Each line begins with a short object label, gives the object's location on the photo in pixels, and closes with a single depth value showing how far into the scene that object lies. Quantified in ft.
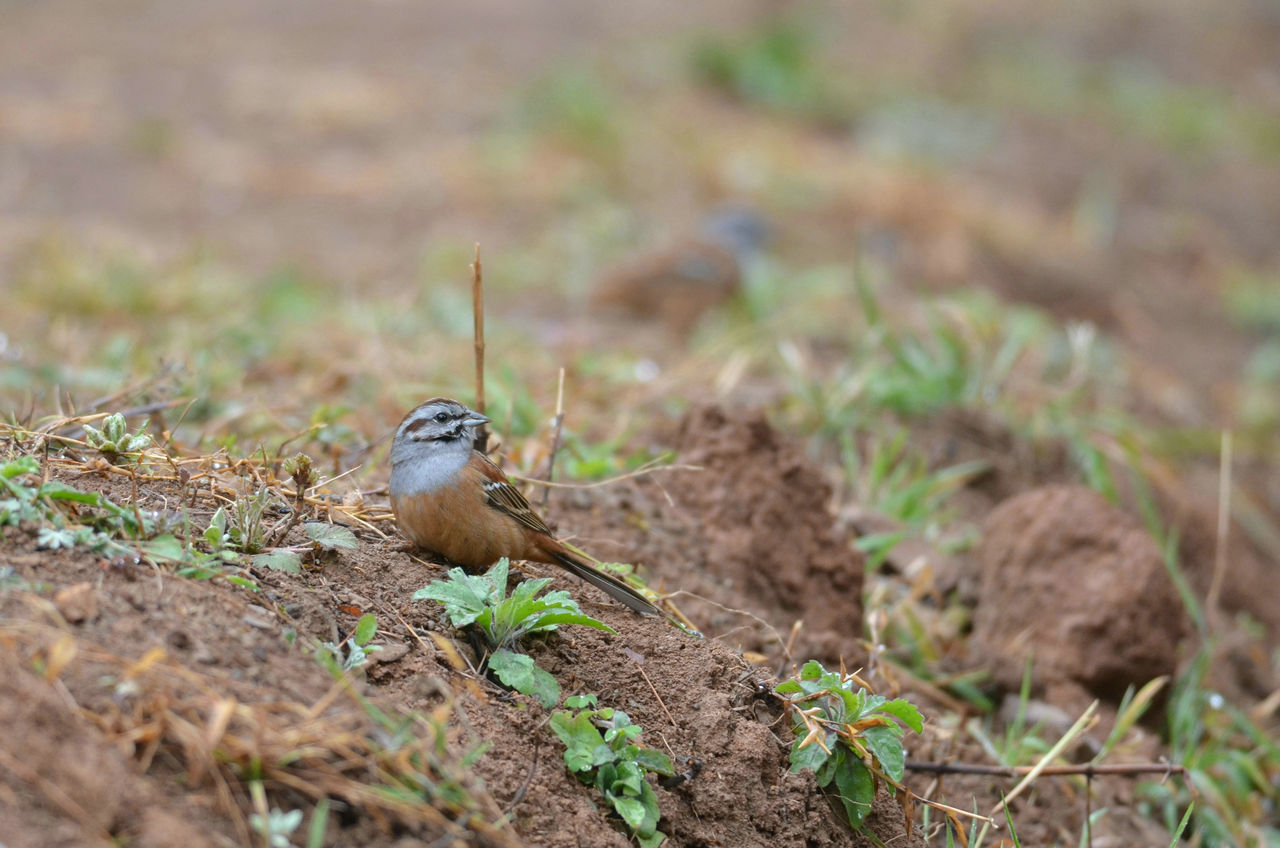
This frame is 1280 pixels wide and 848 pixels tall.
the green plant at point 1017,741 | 26.48
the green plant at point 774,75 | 91.30
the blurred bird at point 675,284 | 55.01
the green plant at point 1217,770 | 27.86
